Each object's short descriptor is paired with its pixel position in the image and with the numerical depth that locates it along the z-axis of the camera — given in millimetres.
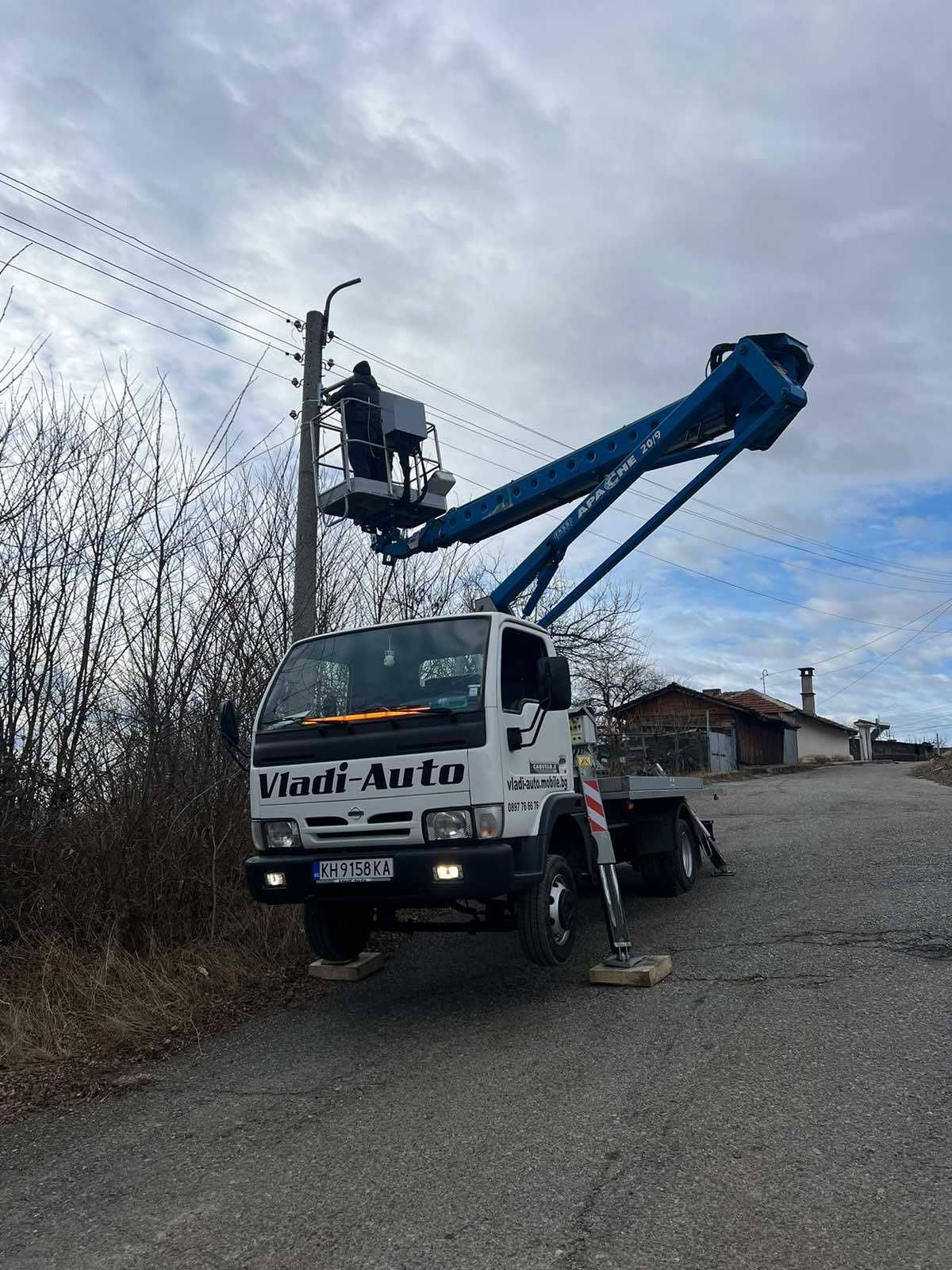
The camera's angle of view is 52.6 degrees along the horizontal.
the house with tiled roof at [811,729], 56281
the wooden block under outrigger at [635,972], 6023
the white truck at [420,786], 5473
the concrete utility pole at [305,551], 9648
